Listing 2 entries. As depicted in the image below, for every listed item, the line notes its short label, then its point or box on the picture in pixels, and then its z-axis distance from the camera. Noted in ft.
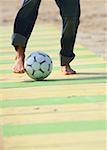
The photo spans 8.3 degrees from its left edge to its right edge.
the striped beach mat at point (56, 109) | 17.46
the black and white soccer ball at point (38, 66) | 25.36
